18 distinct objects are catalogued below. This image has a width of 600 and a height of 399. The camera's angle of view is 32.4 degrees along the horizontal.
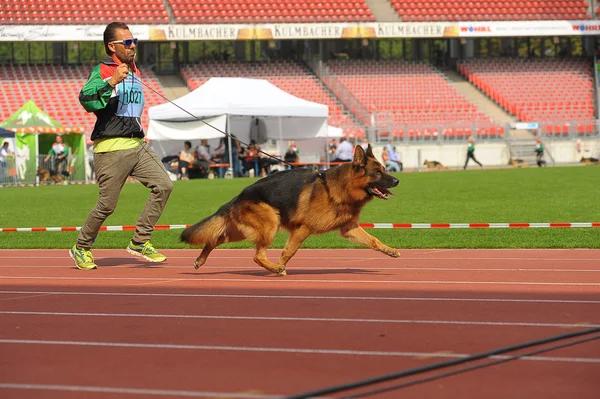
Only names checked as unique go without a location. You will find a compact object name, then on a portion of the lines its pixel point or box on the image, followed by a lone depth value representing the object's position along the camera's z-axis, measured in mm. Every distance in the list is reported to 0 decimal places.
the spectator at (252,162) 37375
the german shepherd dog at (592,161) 45353
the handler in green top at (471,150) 44094
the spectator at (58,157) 35375
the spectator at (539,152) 45344
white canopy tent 34000
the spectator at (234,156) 37188
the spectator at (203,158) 36781
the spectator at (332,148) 40159
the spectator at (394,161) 41075
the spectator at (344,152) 36562
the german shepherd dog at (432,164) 43500
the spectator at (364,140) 43431
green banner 35469
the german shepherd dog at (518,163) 44812
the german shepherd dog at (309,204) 9273
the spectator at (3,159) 34844
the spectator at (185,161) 36406
